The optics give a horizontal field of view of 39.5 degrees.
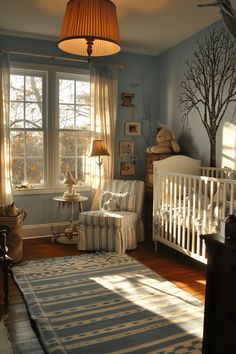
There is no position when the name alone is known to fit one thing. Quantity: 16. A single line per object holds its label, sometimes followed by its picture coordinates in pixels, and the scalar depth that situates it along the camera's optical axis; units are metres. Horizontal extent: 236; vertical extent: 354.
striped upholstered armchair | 3.62
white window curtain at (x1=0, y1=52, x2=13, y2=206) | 3.88
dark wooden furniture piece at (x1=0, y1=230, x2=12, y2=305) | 2.41
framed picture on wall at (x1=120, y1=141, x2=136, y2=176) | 4.68
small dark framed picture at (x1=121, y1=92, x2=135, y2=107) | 4.62
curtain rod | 3.99
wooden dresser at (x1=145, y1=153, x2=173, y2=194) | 4.23
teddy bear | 4.15
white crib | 2.84
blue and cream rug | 1.94
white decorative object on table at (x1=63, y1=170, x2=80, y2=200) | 3.99
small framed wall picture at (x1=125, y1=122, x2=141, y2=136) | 4.69
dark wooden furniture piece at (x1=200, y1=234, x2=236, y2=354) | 1.36
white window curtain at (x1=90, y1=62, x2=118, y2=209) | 4.34
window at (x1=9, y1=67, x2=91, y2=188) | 4.17
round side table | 3.98
